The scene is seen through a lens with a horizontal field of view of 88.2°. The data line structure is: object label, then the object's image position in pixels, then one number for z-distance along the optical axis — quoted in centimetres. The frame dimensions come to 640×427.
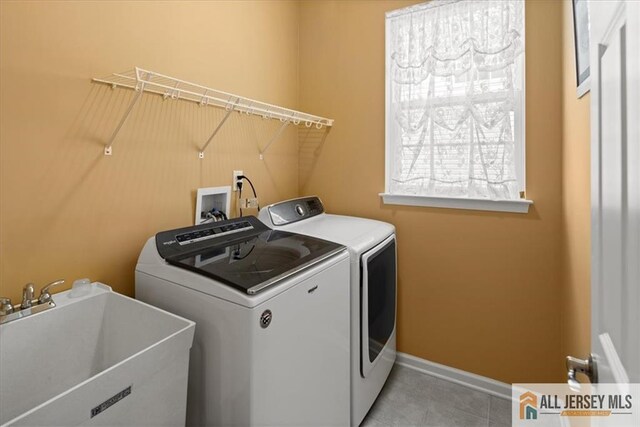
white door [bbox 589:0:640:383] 50
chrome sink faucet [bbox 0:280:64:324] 102
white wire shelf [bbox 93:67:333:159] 137
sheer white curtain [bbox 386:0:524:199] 187
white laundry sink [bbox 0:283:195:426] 80
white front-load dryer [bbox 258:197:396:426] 165
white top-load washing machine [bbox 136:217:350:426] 108
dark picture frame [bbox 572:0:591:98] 124
